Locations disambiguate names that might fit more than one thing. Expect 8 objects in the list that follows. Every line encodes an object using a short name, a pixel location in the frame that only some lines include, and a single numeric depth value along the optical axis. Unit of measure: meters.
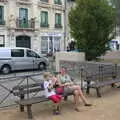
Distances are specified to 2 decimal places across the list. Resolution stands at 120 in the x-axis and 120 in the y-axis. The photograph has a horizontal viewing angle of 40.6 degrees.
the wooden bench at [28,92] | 3.89
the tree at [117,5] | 11.93
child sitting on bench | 4.03
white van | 10.10
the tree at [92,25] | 8.27
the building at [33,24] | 17.11
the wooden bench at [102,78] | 5.26
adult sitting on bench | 4.33
